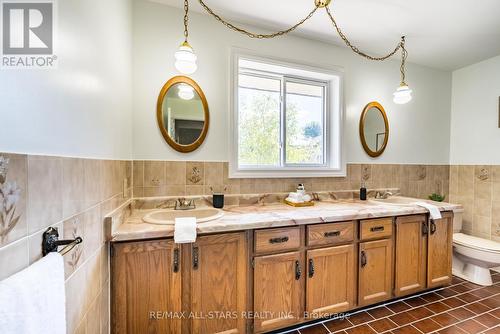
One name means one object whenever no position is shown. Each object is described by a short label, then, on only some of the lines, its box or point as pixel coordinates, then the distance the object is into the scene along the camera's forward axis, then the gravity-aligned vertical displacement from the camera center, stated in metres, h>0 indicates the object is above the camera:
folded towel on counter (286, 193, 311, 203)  2.02 -0.33
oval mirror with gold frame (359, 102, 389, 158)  2.50 +0.42
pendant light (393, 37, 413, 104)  2.09 +0.69
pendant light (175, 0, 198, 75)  1.42 +0.70
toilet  2.10 -0.96
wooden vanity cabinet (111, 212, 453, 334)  1.26 -0.78
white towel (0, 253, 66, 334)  0.42 -0.31
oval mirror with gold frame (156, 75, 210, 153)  1.79 +0.43
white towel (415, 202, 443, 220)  1.94 -0.42
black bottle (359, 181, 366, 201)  2.36 -0.33
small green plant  2.69 -0.42
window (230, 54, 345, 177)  2.12 +0.48
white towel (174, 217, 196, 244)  1.24 -0.41
